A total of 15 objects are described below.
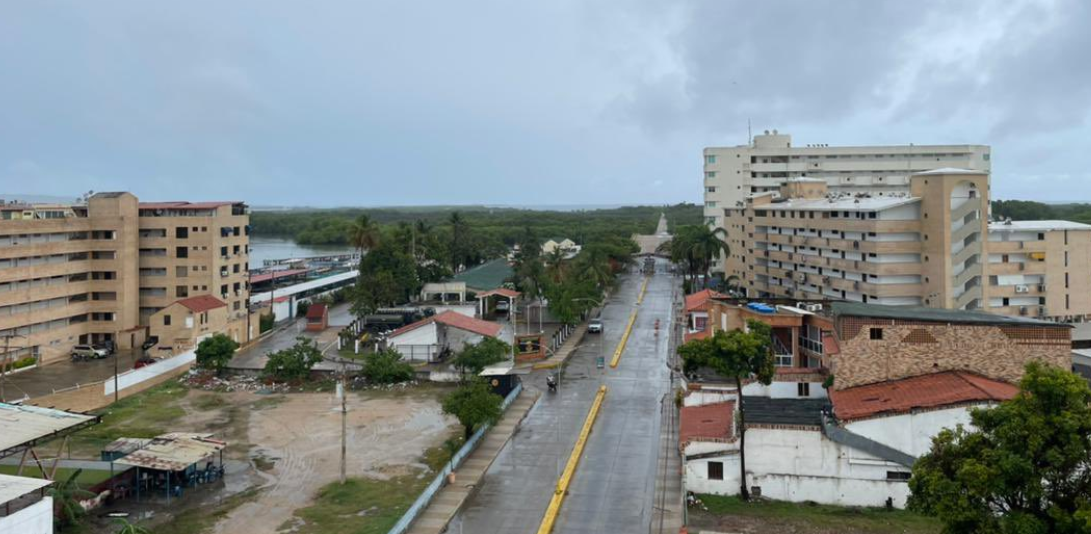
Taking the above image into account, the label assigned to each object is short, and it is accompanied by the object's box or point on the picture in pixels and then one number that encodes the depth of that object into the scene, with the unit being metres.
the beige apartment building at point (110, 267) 59.88
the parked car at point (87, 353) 61.84
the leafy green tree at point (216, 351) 53.31
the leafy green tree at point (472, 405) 37.62
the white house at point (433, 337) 57.03
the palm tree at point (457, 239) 110.99
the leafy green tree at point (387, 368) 50.09
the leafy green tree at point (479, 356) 49.91
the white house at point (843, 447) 30.50
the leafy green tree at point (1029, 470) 18.94
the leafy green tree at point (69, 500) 27.66
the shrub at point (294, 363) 50.88
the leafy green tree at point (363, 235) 97.69
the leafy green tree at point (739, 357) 31.14
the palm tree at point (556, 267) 83.50
